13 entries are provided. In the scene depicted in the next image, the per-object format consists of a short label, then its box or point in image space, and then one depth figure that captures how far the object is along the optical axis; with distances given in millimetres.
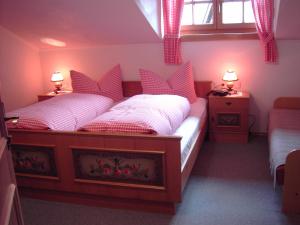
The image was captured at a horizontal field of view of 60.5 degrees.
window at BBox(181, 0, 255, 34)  2935
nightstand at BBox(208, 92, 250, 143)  2749
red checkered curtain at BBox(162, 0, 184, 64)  2948
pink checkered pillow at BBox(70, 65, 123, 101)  3109
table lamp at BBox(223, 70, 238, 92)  2827
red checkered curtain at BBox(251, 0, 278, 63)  2708
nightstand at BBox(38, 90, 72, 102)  3304
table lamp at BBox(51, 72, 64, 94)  3349
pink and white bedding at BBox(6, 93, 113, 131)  2049
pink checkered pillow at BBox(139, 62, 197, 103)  2909
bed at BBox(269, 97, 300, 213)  1660
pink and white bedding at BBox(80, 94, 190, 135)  1881
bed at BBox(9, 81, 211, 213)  1739
